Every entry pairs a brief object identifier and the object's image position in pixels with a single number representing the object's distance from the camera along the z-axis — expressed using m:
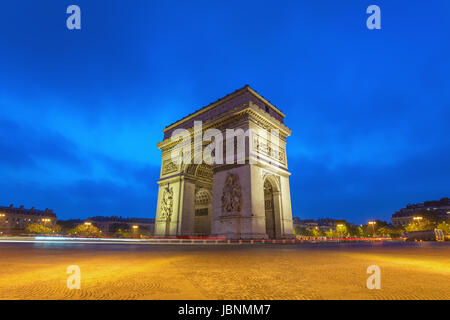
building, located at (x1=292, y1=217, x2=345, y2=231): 138.00
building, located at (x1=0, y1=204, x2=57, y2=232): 79.88
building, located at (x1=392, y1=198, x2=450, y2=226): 83.54
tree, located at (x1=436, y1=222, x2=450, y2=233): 56.38
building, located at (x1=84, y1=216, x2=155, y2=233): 115.26
